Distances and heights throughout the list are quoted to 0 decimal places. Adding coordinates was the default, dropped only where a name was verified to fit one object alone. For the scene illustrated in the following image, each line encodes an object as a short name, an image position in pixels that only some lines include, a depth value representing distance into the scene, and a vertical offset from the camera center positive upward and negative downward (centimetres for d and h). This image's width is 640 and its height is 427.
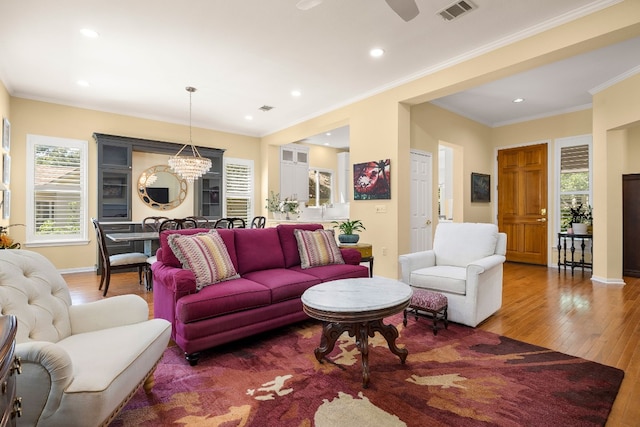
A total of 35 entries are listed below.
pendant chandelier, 546 +80
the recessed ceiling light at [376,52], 384 +194
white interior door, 536 +22
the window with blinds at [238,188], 754 +59
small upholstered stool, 294 -84
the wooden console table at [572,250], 564 -67
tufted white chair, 122 -67
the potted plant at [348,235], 416 -28
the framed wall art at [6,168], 459 +65
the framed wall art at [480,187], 664 +55
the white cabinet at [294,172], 811 +106
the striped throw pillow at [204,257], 267 -38
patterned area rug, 175 -109
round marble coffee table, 201 -60
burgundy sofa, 238 -63
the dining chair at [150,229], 438 -30
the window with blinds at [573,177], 599 +68
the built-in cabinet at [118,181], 583 +59
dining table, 421 -33
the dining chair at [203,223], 611 -19
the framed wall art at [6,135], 461 +112
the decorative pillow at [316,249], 348 -39
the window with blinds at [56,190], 538 +39
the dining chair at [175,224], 454 -17
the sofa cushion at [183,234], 284 -30
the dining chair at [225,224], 704 -25
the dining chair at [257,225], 602 -24
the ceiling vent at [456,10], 296 +191
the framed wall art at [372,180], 490 +52
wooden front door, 652 +25
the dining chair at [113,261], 427 -66
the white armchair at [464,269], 301 -58
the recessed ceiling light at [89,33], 339 +190
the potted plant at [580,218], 561 -8
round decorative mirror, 652 +51
